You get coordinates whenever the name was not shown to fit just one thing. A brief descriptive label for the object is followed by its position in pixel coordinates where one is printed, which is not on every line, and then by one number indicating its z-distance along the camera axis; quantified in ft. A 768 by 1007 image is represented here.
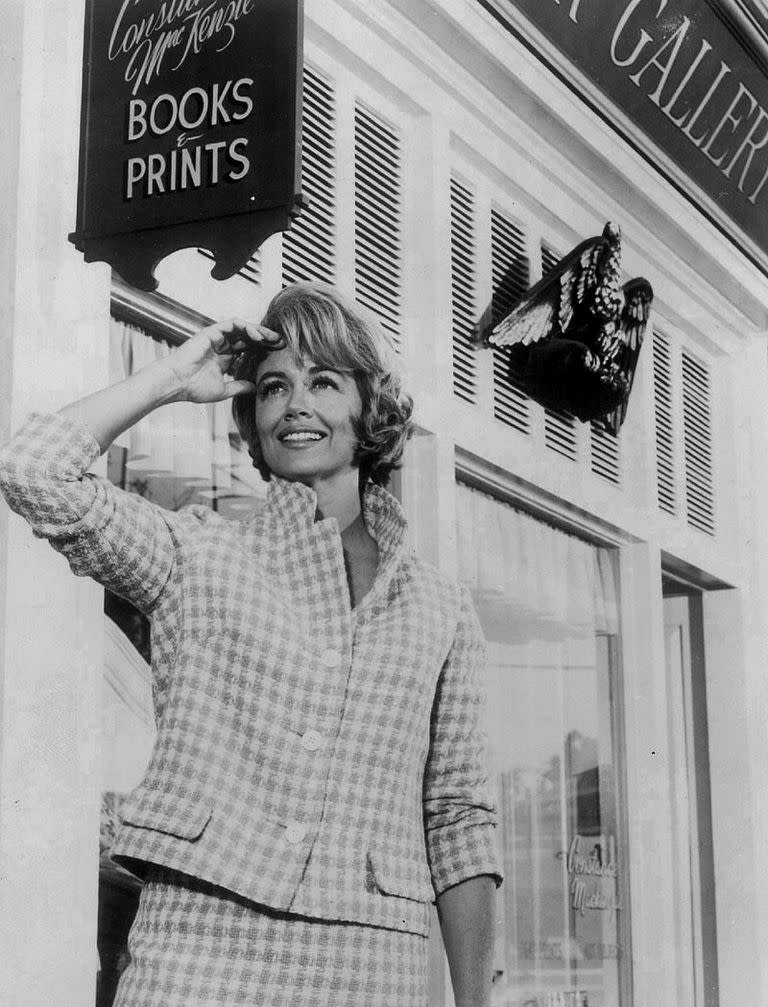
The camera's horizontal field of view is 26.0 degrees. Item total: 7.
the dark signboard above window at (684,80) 11.67
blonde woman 5.48
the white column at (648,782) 12.35
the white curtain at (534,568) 10.81
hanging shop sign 6.83
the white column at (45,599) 6.57
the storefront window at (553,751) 10.93
